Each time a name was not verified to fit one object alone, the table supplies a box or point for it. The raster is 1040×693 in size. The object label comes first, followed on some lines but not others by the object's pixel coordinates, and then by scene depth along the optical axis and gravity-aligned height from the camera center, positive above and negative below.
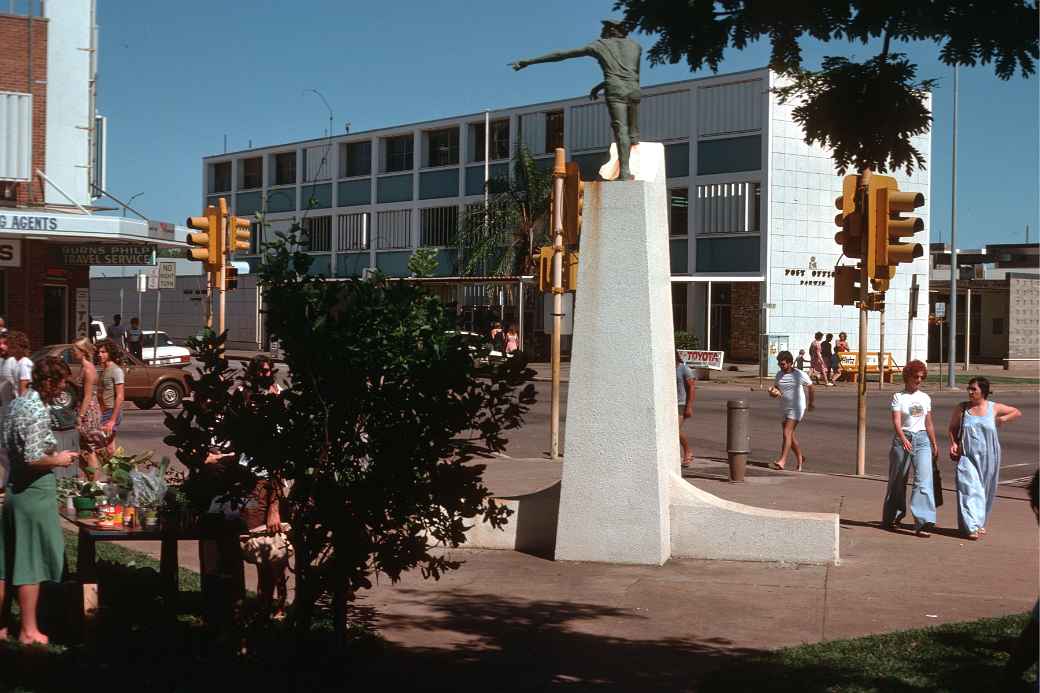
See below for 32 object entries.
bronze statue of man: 10.41 +2.02
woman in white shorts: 17.48 -1.04
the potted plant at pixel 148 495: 7.43 -1.04
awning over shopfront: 27.95 +2.05
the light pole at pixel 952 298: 38.25 +0.95
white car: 35.16 -1.02
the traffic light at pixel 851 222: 14.49 +1.23
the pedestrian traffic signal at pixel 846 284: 15.65 +0.55
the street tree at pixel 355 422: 5.78 -0.47
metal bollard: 15.87 -1.47
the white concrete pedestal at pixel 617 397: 9.95 -0.57
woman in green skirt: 6.94 -1.07
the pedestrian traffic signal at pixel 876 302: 16.27 +0.34
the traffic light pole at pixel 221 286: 19.39 +0.52
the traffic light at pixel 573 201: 16.00 +1.57
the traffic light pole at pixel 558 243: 17.31 +1.12
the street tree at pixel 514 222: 46.38 +3.77
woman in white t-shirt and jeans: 11.95 -1.16
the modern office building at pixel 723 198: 43.72 +4.73
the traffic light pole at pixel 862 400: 16.31 -0.93
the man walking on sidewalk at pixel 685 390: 17.97 -0.90
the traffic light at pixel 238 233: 19.58 +1.37
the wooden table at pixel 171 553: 6.85 -1.32
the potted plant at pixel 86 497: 7.61 -1.08
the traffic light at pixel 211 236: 19.42 +1.29
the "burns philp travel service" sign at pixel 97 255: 31.30 +1.58
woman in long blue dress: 11.61 -1.17
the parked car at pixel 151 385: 25.67 -1.34
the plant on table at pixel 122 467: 7.54 -0.91
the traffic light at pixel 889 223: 14.33 +1.20
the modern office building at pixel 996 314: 57.12 +0.76
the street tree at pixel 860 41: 5.30 +1.22
